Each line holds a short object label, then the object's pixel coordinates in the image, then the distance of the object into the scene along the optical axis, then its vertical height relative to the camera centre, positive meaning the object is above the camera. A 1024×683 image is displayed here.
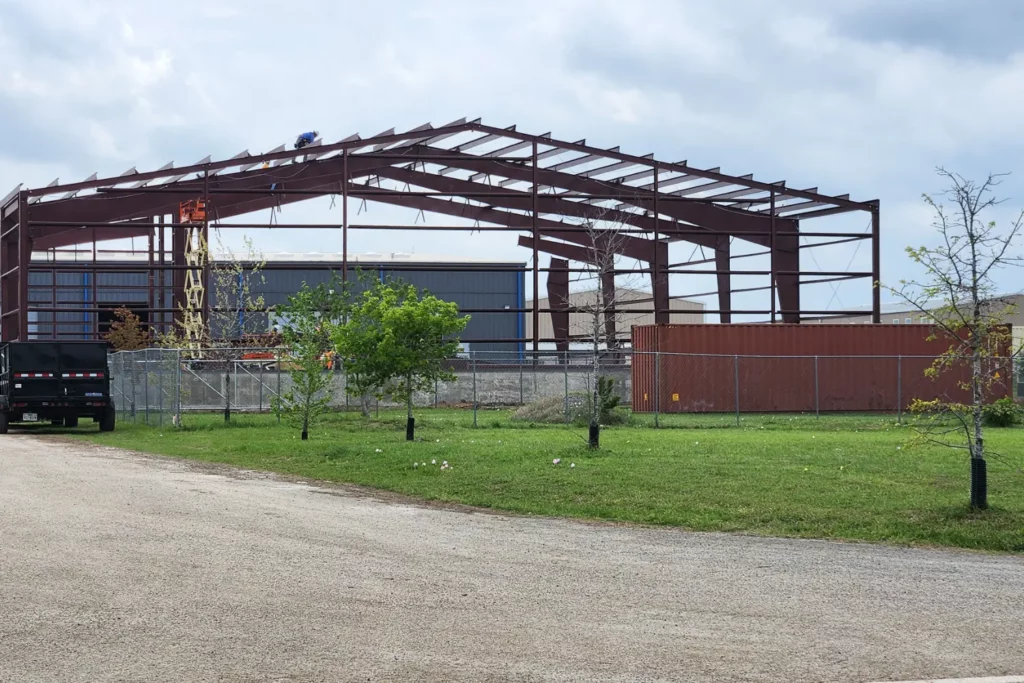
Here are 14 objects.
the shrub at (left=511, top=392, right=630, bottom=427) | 28.67 -1.34
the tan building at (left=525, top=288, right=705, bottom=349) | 49.47 +2.30
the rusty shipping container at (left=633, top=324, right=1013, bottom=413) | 36.62 -0.33
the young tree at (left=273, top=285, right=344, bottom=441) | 24.48 +0.04
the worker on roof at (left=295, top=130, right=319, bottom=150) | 45.09 +8.86
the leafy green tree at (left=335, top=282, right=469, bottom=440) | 23.12 +0.43
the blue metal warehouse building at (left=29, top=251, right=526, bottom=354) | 57.62 +4.23
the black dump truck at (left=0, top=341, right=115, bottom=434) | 29.62 -0.46
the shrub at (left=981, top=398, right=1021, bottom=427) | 28.61 -1.56
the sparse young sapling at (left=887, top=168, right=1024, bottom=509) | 12.93 +0.52
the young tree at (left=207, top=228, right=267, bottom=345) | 46.00 +2.70
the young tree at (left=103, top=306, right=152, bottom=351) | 52.25 +1.40
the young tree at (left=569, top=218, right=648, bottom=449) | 19.59 +1.68
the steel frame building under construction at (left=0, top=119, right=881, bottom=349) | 43.69 +6.41
